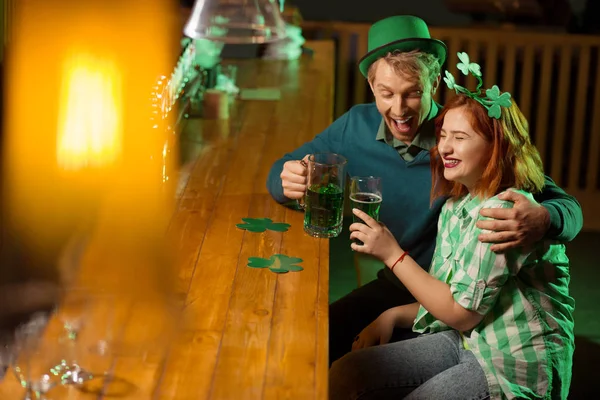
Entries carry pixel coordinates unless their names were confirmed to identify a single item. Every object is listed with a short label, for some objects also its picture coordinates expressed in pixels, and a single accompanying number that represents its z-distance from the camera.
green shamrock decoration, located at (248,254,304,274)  2.24
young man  2.61
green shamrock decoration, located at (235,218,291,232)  2.51
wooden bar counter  1.69
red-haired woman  2.12
